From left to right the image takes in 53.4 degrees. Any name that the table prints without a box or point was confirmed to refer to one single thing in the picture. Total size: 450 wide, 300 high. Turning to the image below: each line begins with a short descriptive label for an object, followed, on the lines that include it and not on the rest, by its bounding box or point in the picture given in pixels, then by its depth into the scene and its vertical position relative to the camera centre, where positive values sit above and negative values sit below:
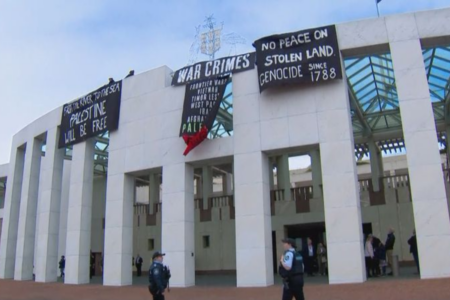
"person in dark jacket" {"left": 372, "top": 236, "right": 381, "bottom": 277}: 15.73 -0.49
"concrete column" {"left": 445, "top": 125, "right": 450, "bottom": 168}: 24.66 +5.94
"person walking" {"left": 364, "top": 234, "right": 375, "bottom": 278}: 15.51 -0.25
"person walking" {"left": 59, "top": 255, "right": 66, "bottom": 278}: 25.03 -0.51
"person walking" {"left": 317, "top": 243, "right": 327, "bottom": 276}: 19.19 -0.35
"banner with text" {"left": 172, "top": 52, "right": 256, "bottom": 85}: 17.45 +7.22
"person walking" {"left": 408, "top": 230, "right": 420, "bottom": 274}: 15.05 +0.05
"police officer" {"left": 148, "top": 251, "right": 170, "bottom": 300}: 8.87 -0.53
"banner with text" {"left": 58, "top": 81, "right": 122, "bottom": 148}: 20.45 +6.50
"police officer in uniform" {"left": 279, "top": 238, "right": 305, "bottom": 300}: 8.02 -0.43
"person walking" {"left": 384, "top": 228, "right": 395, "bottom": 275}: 15.56 +0.17
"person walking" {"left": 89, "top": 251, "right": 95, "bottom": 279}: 28.54 -0.70
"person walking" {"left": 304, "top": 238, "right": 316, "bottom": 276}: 18.88 -0.56
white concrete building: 14.64 +3.26
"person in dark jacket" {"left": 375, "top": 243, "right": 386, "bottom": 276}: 15.46 -0.25
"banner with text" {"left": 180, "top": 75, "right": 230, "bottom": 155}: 17.36 +5.40
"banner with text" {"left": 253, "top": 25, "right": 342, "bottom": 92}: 15.90 +6.85
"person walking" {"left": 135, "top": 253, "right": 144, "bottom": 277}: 26.47 -0.64
